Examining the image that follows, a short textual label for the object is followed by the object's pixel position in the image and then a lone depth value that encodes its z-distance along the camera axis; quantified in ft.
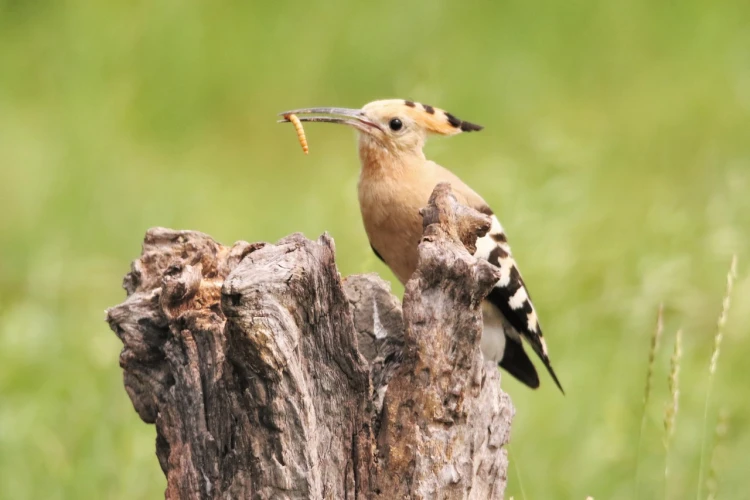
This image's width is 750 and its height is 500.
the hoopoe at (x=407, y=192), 18.35
